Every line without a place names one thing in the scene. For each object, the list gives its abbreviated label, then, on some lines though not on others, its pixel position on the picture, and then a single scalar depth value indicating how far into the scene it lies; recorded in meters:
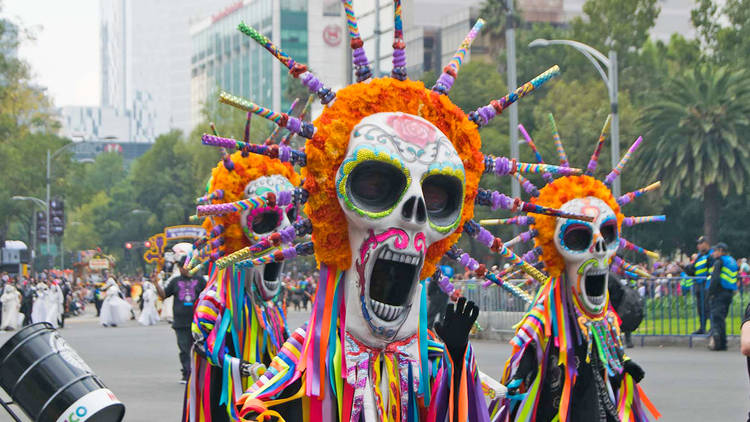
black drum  4.80
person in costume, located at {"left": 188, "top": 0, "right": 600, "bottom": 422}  4.43
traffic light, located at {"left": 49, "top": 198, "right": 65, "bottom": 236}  41.09
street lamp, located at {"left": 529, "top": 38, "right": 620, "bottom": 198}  23.45
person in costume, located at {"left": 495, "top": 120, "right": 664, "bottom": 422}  7.25
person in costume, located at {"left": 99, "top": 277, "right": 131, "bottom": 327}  32.47
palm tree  34.59
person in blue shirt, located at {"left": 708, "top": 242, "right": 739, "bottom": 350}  16.64
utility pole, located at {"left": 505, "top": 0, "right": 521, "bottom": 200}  20.53
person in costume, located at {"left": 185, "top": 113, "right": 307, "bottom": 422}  7.16
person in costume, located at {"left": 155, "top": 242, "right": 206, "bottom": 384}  13.58
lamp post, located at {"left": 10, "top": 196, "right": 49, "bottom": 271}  49.16
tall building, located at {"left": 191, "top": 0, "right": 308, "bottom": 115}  119.31
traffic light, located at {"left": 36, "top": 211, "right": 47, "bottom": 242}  42.84
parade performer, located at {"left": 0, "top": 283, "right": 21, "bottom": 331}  30.00
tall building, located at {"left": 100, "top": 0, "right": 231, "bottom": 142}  190.38
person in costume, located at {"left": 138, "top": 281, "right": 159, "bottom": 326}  32.50
